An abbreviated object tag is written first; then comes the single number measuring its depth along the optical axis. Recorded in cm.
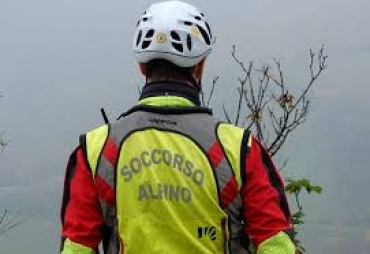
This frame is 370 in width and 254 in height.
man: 444
